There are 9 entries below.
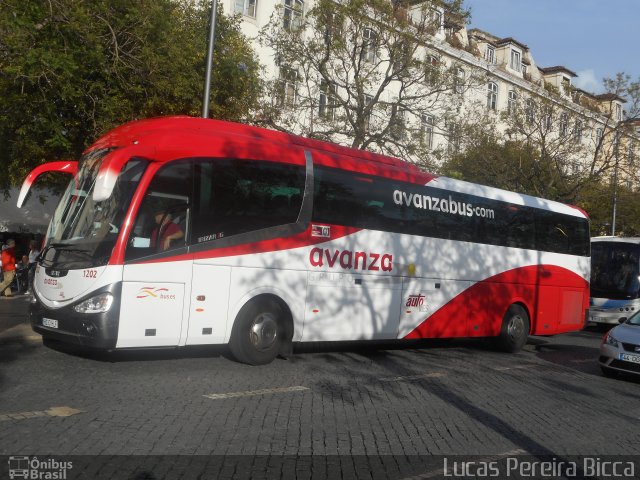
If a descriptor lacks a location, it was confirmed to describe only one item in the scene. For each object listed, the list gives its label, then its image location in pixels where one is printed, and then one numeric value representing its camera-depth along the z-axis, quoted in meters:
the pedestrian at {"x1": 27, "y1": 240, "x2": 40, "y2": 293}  20.95
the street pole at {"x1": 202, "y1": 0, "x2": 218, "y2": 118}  15.44
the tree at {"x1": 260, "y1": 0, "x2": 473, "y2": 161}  23.50
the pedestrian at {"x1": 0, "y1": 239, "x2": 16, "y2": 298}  20.25
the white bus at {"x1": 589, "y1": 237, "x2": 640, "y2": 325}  23.48
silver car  11.72
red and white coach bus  8.89
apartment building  24.62
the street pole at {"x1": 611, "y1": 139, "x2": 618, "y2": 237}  32.72
